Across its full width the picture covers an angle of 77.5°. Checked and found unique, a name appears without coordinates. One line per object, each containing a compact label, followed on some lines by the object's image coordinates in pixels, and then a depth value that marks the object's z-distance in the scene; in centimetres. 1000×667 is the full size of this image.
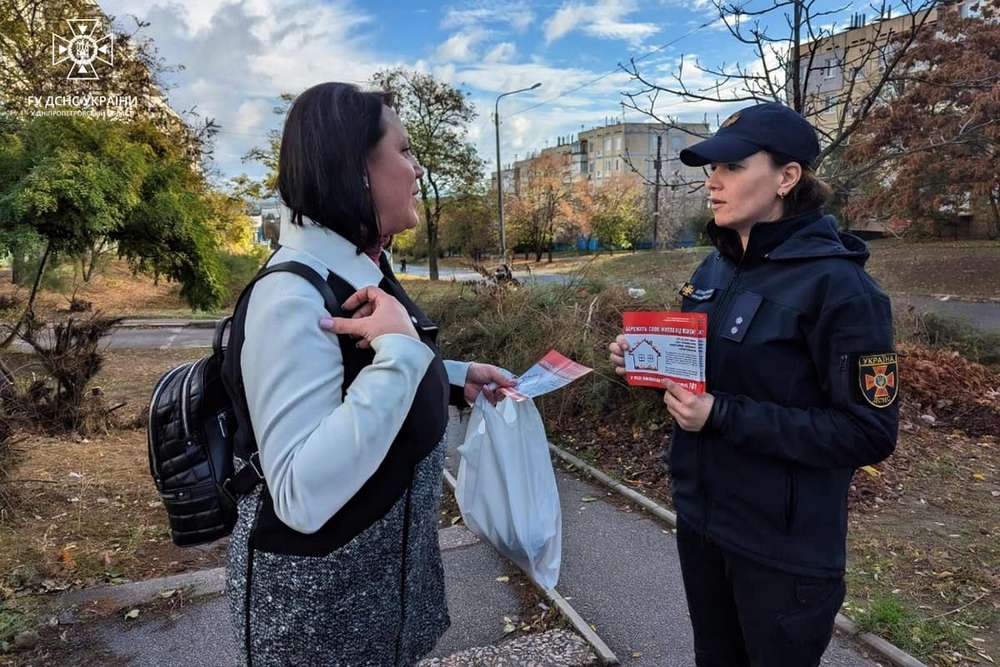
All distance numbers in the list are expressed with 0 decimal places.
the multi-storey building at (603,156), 4422
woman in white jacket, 113
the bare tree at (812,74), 497
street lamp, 2631
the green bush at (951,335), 770
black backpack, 138
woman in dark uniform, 153
